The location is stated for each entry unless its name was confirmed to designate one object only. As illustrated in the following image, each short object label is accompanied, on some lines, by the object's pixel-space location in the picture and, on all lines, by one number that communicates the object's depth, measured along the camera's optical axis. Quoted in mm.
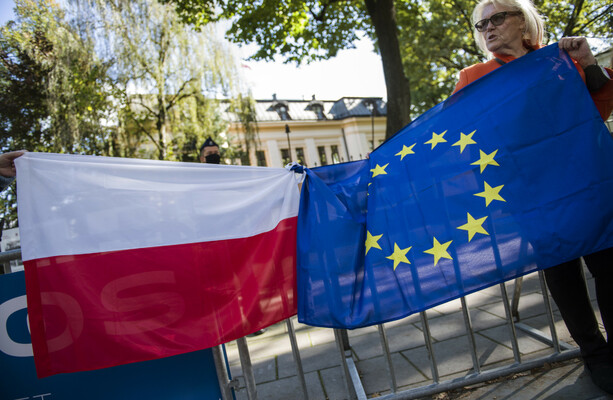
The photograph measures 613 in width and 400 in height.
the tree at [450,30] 14856
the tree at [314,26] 8438
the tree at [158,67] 15039
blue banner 2104
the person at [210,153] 5016
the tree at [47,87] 14562
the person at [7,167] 2014
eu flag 1997
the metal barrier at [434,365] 2219
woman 2025
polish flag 1951
